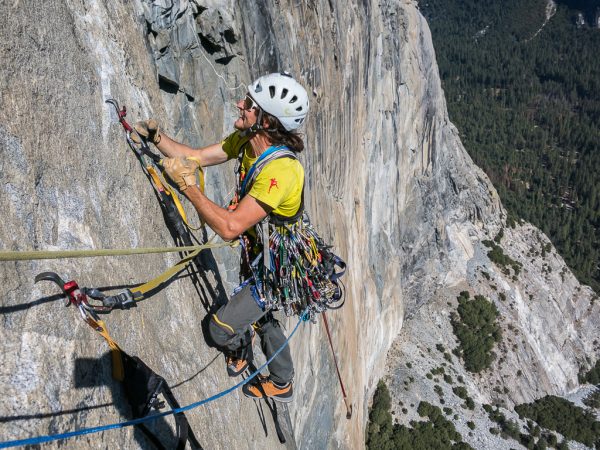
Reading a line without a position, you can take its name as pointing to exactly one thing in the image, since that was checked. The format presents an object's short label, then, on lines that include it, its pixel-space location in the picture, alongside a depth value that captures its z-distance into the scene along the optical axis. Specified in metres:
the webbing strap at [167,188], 4.27
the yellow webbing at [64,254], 2.05
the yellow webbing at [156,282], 3.48
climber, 3.61
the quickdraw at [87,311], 2.78
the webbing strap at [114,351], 2.99
